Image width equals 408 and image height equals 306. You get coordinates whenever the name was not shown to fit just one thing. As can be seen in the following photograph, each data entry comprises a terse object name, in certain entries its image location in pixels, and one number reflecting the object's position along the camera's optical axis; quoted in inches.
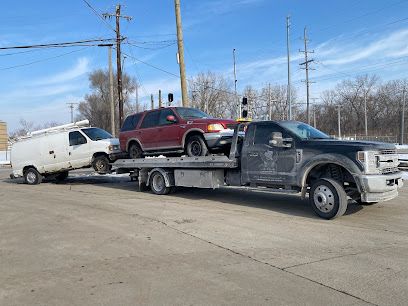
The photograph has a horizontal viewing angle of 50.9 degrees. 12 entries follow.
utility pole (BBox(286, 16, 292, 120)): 1699.1
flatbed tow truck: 326.6
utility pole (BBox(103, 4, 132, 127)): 1087.7
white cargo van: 631.8
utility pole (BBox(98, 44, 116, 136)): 1421.0
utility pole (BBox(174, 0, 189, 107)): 730.2
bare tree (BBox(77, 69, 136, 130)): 3321.9
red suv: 444.1
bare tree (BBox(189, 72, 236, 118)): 2783.0
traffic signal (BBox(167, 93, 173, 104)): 671.8
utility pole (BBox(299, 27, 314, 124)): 2372.5
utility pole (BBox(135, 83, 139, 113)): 2936.0
